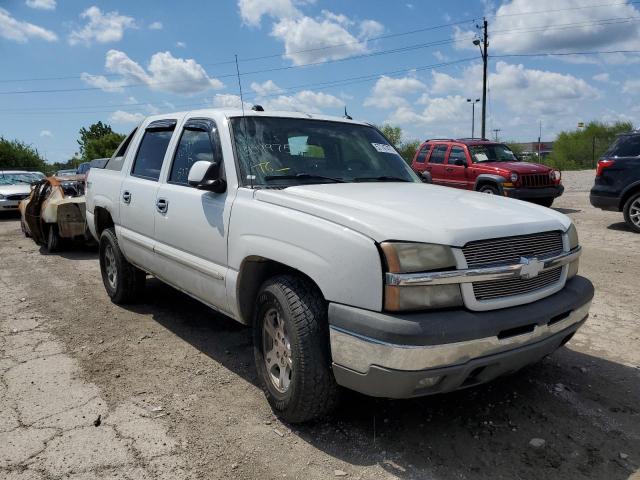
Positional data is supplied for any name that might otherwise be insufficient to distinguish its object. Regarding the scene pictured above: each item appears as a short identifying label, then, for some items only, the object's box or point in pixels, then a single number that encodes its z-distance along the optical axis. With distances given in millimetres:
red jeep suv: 12391
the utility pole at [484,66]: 29938
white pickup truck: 2562
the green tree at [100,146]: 60031
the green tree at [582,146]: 40000
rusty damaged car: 9266
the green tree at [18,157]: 49219
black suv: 9961
